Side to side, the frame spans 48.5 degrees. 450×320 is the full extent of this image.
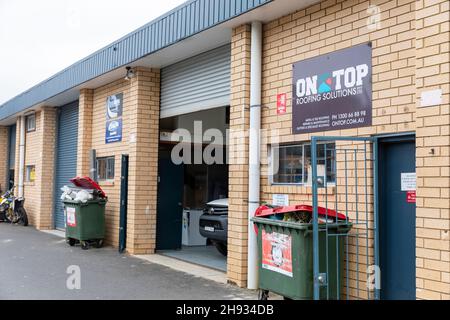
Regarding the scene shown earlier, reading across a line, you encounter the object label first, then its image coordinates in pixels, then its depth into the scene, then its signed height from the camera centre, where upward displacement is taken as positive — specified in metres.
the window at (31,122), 17.84 +2.14
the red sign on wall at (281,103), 7.17 +1.15
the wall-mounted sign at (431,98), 4.71 +0.82
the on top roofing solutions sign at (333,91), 6.01 +1.17
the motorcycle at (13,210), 17.27 -1.03
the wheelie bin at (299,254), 5.60 -0.83
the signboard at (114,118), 11.88 +1.55
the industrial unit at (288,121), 4.87 +0.91
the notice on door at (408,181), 5.55 +0.02
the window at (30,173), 17.89 +0.28
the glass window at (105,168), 12.45 +0.34
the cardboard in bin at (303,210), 5.70 -0.34
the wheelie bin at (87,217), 11.20 -0.81
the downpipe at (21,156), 18.47 +0.92
